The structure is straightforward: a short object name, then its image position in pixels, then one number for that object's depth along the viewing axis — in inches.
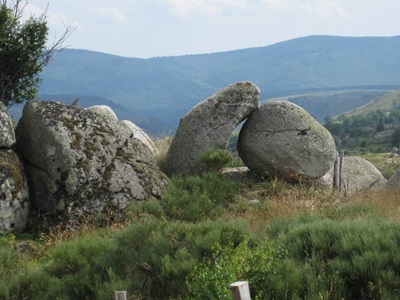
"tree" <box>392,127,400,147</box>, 4934.1
